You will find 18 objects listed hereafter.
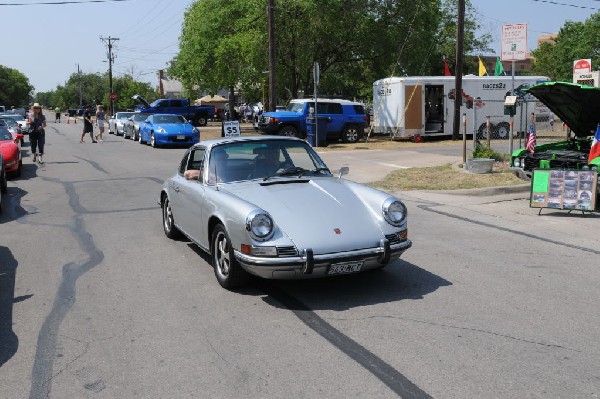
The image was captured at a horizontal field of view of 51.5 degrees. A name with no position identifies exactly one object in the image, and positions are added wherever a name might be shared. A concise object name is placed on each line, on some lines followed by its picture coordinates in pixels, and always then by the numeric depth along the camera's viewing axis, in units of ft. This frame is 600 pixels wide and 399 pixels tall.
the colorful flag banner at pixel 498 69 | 91.34
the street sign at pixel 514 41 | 47.80
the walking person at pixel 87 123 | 91.76
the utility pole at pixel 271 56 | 83.46
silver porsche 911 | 17.70
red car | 48.57
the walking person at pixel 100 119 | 97.35
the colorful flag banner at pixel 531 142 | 40.77
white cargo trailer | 84.07
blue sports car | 82.07
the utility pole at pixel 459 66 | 79.15
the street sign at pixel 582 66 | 65.36
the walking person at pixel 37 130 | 58.34
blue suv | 80.53
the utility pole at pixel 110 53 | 256.56
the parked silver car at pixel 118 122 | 111.75
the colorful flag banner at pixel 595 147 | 34.45
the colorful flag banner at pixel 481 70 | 97.25
